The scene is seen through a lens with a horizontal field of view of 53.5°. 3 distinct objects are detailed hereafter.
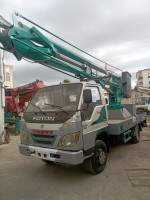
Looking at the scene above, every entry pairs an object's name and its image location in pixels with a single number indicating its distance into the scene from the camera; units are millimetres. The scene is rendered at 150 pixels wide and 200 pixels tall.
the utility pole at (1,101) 6660
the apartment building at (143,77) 70625
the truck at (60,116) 2932
